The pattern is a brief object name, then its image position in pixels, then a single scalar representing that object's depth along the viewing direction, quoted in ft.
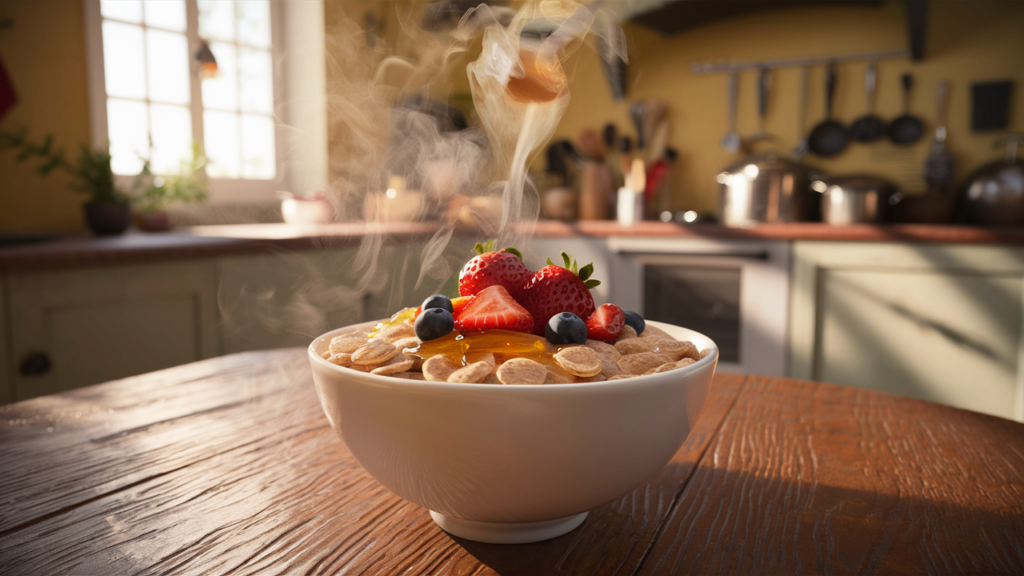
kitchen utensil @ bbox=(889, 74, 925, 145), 8.82
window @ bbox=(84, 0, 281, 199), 8.68
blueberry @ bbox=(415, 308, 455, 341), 1.60
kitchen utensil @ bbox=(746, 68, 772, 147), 9.62
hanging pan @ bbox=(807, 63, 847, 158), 9.21
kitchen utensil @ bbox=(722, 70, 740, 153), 9.86
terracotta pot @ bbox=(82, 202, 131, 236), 7.27
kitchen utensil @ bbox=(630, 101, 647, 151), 10.46
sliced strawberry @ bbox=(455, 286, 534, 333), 1.68
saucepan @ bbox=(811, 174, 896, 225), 7.82
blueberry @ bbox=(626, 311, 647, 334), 1.93
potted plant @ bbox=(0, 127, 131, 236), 7.20
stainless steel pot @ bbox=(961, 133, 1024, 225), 7.34
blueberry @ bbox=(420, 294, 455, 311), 1.77
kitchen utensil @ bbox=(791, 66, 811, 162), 9.41
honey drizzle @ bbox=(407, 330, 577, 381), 1.55
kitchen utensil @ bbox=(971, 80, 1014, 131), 8.39
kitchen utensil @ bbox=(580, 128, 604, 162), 10.60
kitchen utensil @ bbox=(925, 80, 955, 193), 8.47
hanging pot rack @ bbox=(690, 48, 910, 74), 8.93
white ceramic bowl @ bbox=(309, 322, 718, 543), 1.32
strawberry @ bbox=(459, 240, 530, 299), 1.96
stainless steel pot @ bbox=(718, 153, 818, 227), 8.40
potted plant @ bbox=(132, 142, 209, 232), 8.15
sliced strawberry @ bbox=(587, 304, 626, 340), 1.78
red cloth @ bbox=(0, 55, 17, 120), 7.32
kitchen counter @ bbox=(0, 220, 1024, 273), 5.27
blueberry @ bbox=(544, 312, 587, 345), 1.61
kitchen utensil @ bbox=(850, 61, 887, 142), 9.00
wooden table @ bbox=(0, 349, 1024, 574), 1.41
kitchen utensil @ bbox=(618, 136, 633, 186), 10.47
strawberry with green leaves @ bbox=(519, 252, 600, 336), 1.87
